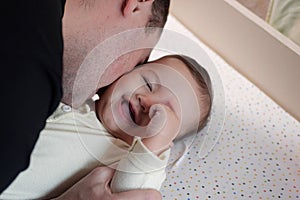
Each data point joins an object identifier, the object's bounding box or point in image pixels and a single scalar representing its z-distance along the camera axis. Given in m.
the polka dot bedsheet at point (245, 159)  0.90
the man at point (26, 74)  0.52
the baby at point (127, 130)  0.80
